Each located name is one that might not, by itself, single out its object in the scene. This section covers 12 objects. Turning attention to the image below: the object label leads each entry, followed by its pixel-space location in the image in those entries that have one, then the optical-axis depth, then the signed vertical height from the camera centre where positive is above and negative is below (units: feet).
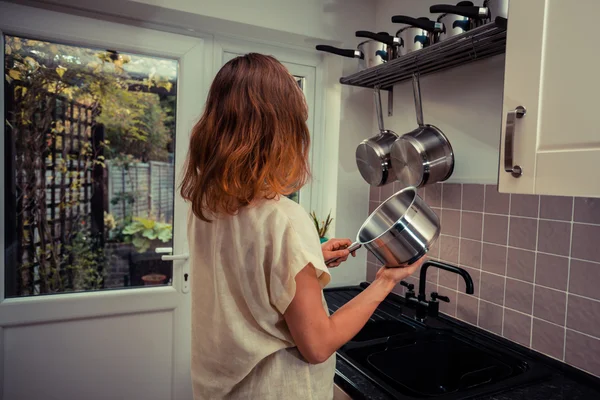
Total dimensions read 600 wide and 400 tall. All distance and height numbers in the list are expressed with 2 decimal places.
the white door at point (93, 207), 4.84 -0.42
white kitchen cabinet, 2.36 +0.57
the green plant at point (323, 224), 6.12 -0.66
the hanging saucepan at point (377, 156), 5.30 +0.36
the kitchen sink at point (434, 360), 3.89 -1.79
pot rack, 3.64 +1.39
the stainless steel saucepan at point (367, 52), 5.04 +1.67
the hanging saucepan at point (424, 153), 4.67 +0.37
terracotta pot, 5.55 -1.42
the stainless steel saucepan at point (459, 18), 3.51 +1.56
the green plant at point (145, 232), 5.48 -0.77
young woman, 2.49 -0.42
